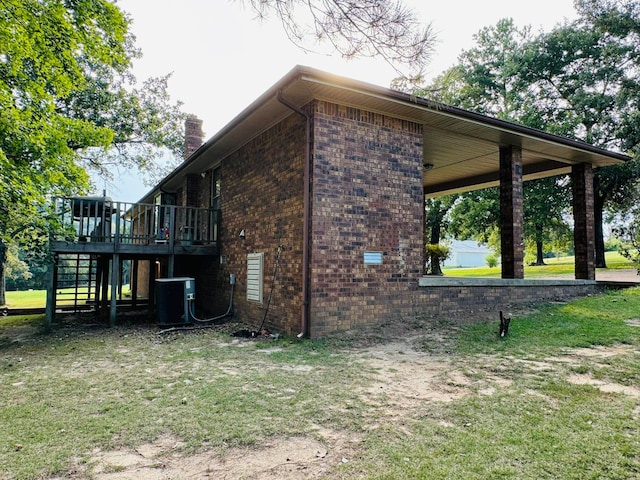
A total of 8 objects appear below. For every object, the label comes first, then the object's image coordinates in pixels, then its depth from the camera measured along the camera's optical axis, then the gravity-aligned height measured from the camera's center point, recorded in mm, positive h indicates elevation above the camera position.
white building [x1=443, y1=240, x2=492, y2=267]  53062 +495
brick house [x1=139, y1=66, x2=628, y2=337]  6551 +1051
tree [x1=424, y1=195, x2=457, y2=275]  20423 +2384
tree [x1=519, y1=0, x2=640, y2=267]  15891 +7878
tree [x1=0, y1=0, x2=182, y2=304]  6012 +2799
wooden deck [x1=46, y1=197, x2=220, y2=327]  8094 +453
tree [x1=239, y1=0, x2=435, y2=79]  3716 +2228
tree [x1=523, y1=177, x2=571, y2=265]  16969 +2650
